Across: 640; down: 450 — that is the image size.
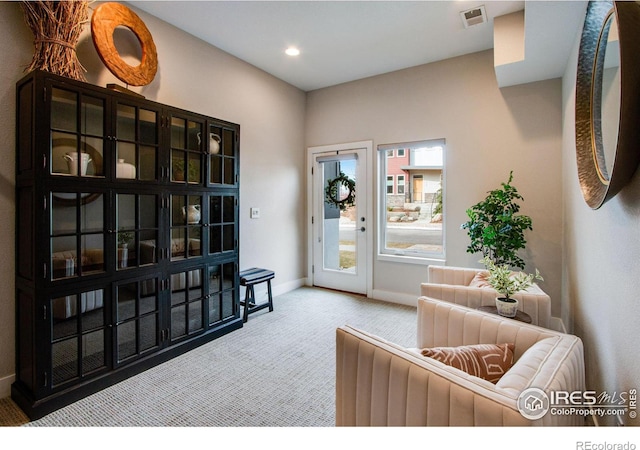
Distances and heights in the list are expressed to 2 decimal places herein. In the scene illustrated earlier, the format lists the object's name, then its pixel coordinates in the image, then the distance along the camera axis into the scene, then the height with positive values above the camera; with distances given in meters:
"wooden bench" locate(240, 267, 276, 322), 3.50 -0.67
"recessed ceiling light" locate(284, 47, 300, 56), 3.62 +1.94
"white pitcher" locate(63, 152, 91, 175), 2.10 +0.40
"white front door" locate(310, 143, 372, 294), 4.52 +0.06
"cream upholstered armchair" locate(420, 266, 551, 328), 2.12 -0.52
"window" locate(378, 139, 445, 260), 4.05 +0.29
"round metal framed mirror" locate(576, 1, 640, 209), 1.08 +0.51
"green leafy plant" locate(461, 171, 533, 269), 3.03 -0.03
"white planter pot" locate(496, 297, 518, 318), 1.98 -0.52
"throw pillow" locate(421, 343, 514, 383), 1.24 -0.53
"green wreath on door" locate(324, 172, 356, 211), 4.66 +0.45
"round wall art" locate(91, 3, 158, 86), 2.44 +1.44
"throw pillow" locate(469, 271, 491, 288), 2.55 -0.47
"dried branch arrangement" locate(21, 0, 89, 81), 2.13 +1.28
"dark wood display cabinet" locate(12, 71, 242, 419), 1.99 -0.11
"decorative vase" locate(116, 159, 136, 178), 2.33 +0.38
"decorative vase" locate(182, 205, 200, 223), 2.83 +0.08
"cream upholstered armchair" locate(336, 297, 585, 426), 0.96 -0.53
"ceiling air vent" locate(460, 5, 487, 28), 2.88 +1.89
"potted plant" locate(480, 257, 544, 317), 1.99 -0.40
